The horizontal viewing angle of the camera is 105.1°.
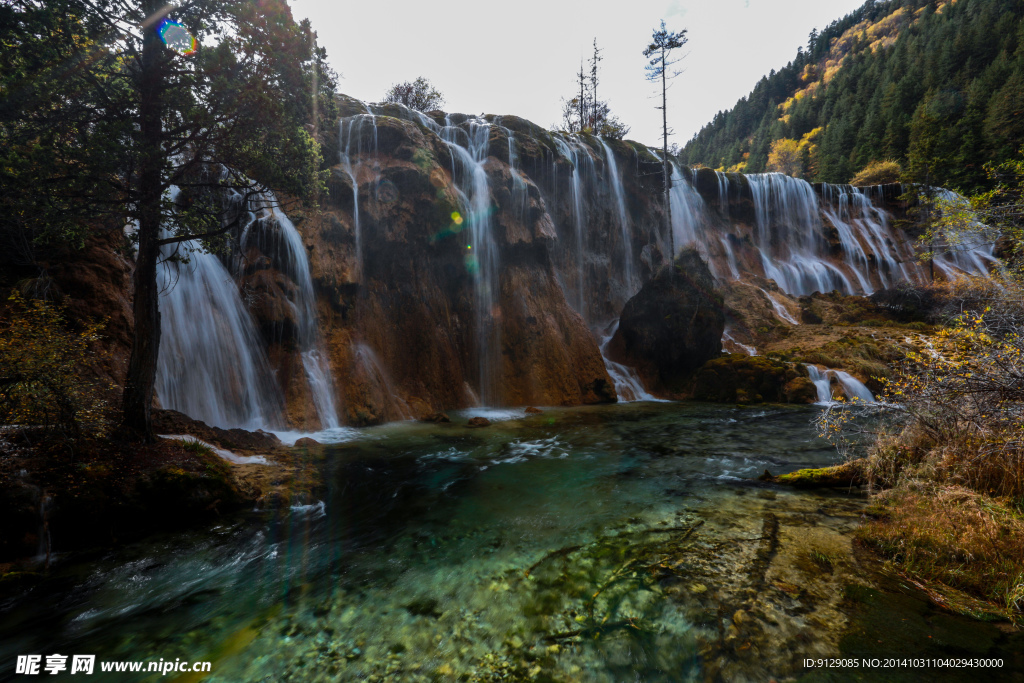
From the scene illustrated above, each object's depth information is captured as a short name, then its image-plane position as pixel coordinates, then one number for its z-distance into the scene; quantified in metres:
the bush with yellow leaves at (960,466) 3.83
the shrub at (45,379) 5.25
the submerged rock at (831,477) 6.71
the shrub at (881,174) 45.06
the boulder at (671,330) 20.67
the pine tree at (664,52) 25.22
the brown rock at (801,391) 17.45
